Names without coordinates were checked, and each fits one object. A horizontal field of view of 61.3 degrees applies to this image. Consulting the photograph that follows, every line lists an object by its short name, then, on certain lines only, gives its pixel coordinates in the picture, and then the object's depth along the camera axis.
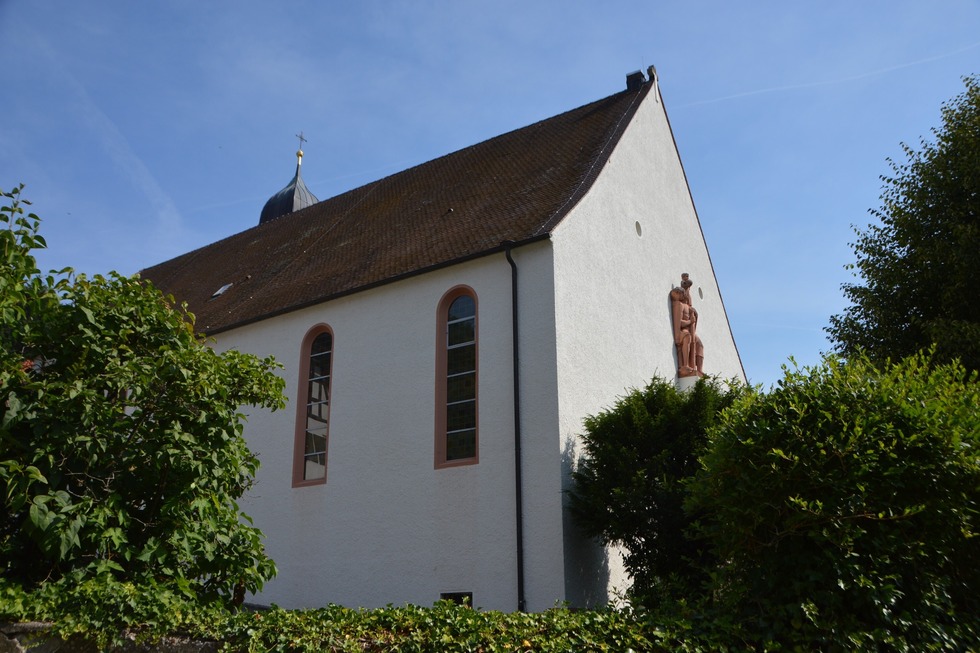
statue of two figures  14.66
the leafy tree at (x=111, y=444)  6.37
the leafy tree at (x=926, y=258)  14.03
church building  10.75
